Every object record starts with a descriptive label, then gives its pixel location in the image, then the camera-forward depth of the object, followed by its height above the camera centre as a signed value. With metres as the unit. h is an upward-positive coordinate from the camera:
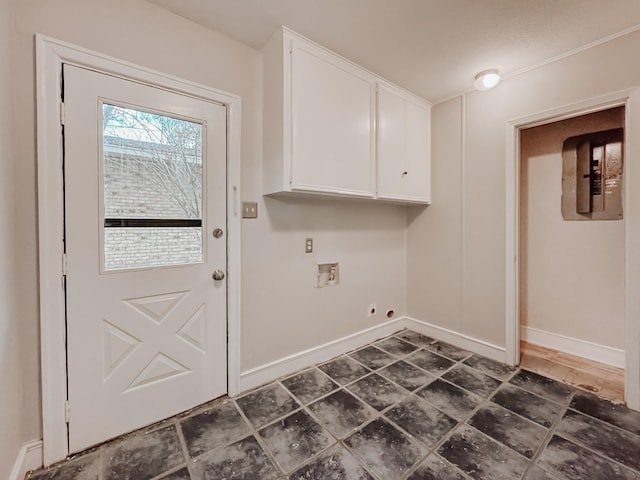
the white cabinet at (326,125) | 1.85 +0.85
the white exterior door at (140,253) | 1.45 -0.08
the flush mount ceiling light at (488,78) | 2.24 +1.29
